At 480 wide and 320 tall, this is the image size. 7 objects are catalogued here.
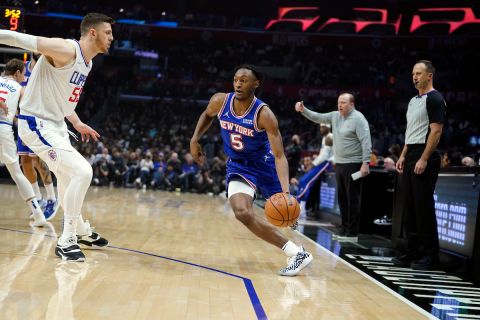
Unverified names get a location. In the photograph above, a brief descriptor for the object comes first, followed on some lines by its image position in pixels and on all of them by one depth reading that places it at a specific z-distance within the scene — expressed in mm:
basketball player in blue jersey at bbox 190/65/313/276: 4887
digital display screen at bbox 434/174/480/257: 5613
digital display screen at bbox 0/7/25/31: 11039
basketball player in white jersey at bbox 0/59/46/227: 6945
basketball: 4629
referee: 5598
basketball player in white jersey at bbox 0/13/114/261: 4820
